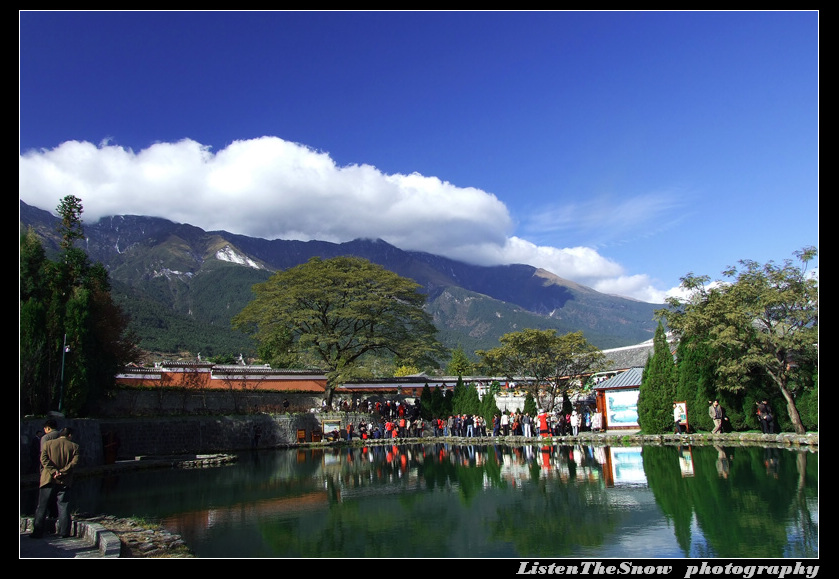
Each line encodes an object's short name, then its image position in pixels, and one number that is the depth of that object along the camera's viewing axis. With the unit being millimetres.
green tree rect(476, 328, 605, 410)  31266
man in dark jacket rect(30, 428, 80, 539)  6883
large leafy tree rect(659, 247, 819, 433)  17500
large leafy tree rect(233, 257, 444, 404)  31922
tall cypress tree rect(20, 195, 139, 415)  16766
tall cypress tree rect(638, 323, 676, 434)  21844
